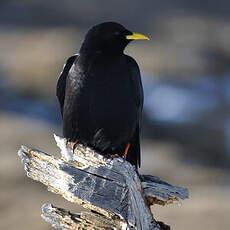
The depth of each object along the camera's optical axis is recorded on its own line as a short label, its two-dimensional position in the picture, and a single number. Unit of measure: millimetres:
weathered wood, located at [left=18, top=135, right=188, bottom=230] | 10187
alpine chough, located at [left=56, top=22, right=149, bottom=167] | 12211
